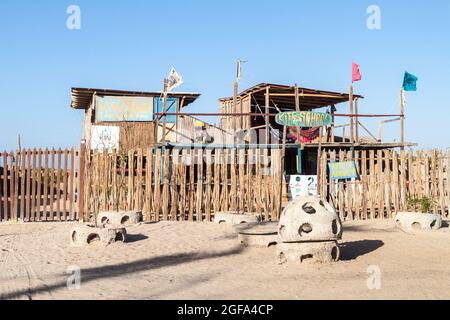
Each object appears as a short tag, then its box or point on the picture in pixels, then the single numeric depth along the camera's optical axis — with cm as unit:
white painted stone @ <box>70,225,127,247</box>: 905
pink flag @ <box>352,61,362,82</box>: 1756
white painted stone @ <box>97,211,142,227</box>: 1129
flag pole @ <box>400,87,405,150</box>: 1476
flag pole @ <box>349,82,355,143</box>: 1723
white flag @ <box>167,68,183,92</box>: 1440
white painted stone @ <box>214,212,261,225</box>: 1130
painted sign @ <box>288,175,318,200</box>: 1401
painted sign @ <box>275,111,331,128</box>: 1412
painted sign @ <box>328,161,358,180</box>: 1338
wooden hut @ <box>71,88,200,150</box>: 1950
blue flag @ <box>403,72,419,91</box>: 1527
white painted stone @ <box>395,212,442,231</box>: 1112
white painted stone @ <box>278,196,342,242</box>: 738
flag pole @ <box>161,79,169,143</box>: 1343
